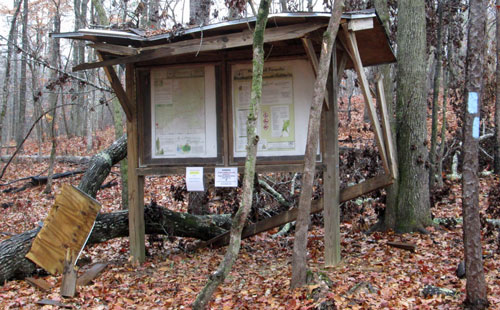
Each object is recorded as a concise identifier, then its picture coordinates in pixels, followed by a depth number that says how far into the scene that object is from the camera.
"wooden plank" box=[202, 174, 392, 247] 6.30
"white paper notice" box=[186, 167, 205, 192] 6.41
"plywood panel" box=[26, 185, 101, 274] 6.08
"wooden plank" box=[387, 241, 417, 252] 6.46
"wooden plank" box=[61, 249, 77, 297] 5.40
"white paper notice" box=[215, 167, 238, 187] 6.28
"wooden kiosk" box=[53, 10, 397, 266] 5.63
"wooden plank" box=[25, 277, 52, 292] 5.62
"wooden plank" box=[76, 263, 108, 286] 5.88
